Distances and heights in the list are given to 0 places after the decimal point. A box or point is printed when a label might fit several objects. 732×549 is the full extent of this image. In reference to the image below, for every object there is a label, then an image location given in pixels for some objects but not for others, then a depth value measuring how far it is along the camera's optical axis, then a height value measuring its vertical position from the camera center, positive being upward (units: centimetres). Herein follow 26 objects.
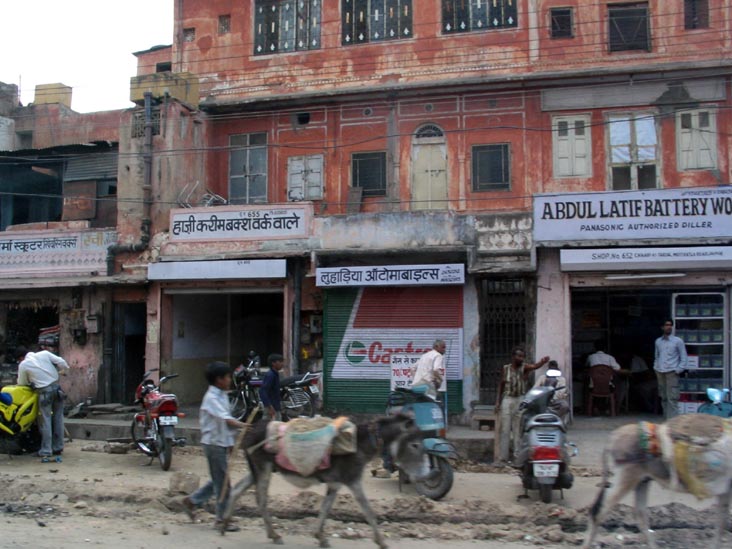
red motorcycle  1008 -122
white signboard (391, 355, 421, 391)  1337 -55
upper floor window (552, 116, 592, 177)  1666 +442
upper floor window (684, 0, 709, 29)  1645 +735
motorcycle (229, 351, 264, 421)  1345 -95
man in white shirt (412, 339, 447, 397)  1010 -41
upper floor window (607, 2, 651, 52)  1672 +719
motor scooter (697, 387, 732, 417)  904 -87
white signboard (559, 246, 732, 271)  1241 +140
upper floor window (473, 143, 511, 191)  1702 +403
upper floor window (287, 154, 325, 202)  1820 +402
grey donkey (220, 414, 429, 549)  616 -107
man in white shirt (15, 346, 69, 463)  1052 -66
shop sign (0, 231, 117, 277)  1630 +199
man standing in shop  1241 -45
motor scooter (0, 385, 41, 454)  1040 -111
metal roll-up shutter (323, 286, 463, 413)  1384 +9
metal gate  1370 +25
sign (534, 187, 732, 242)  1280 +223
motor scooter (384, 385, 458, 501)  789 -113
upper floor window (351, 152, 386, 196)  1769 +408
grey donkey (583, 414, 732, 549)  574 -99
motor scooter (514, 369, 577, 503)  768 -123
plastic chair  1359 -81
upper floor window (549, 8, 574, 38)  1705 +741
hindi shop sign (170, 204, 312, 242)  1495 +244
